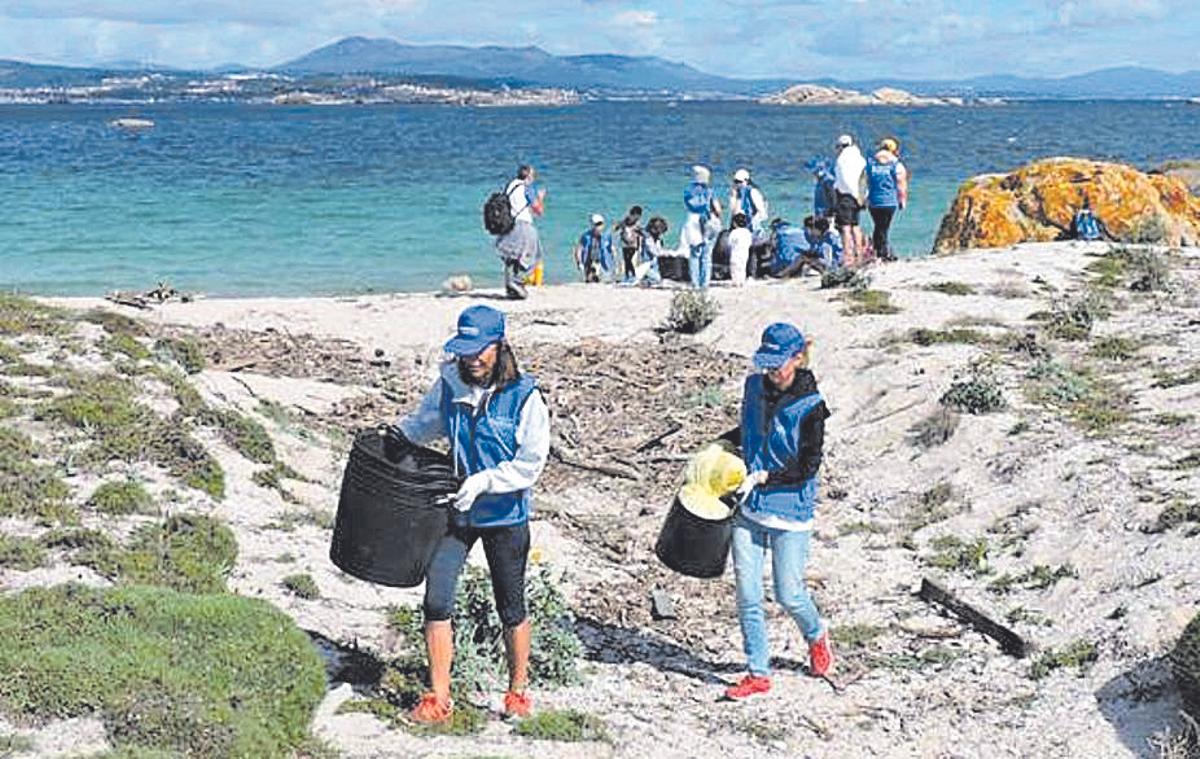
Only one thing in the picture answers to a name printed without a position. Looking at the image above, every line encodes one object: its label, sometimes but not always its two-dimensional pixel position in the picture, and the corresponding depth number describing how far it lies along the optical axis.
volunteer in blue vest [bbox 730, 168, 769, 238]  19.36
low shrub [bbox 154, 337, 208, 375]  12.30
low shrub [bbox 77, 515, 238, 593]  7.37
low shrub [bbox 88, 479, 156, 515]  8.32
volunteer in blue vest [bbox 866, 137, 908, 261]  17.81
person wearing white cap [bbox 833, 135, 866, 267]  18.34
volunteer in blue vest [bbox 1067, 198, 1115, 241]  20.66
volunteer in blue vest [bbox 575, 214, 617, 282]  21.97
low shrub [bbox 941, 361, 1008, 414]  11.61
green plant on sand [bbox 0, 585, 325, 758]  5.51
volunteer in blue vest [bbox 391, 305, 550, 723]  5.87
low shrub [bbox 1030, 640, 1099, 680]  7.20
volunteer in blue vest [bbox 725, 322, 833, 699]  6.68
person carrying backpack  18.03
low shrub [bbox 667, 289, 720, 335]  16.16
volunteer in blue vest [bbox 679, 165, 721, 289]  18.30
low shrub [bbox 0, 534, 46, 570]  7.27
